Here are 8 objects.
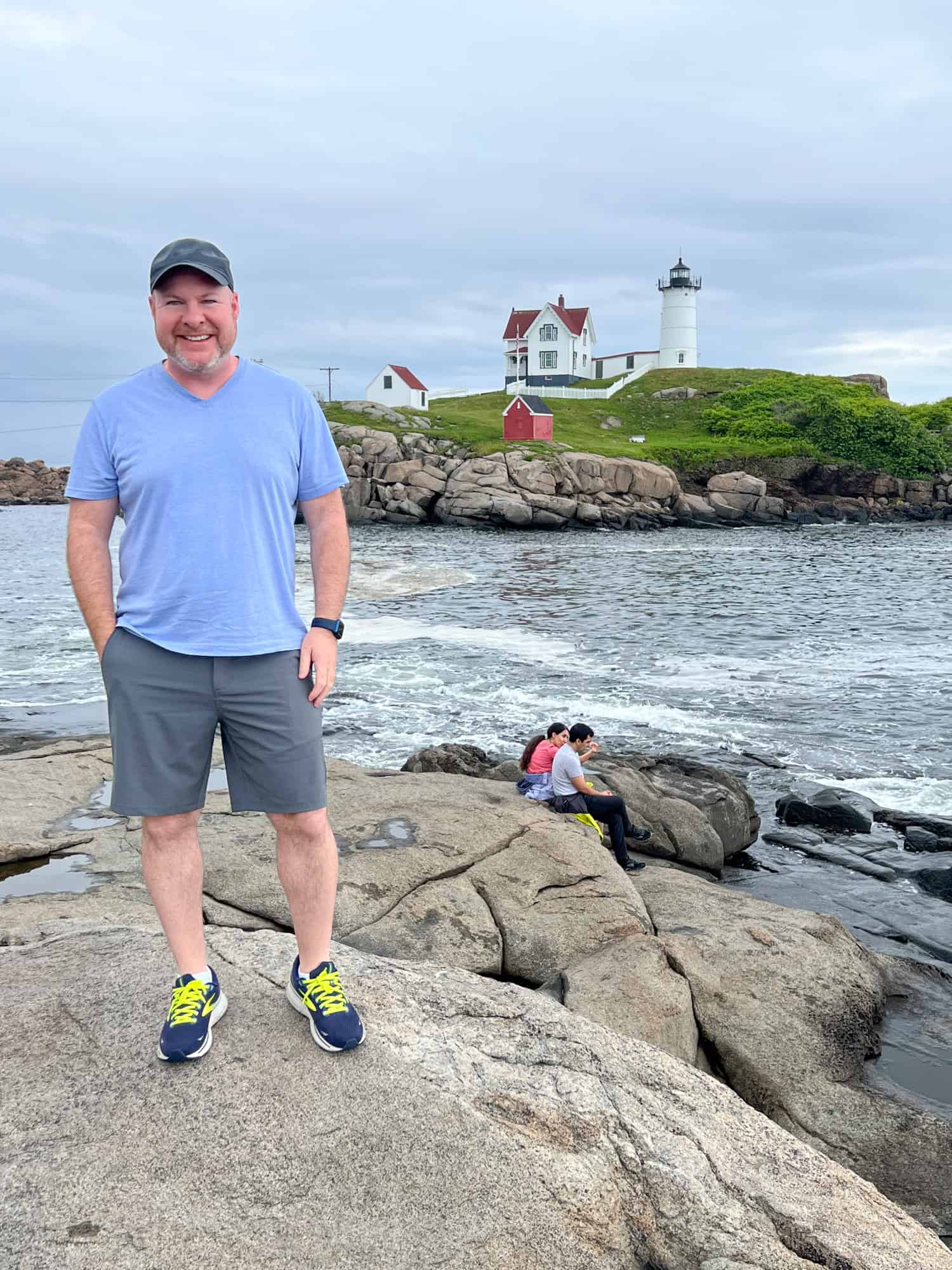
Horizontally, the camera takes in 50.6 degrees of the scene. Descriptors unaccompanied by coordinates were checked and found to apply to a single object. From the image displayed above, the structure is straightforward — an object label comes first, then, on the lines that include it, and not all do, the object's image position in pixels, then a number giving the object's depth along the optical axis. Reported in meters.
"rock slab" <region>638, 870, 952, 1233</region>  6.47
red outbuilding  81.75
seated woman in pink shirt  12.07
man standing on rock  3.96
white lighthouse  117.62
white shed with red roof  101.38
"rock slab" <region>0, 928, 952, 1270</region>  3.31
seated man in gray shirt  11.45
